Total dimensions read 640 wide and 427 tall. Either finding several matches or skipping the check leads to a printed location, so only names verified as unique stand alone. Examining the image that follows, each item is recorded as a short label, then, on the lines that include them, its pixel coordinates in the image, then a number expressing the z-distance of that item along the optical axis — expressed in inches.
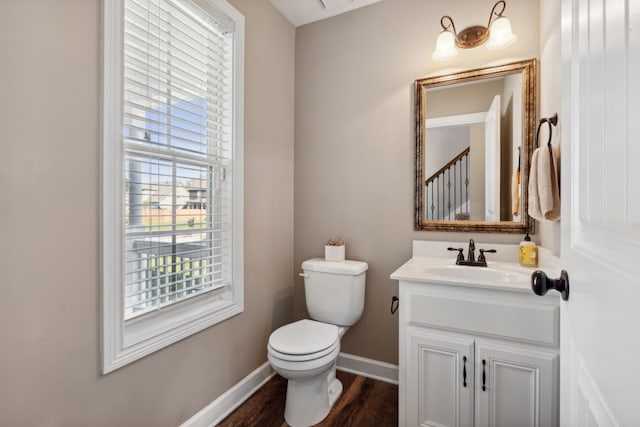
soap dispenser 62.8
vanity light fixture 65.8
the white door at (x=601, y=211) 15.2
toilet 59.9
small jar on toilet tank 81.2
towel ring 53.6
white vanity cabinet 49.5
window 46.9
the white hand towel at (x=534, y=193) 55.7
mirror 66.9
